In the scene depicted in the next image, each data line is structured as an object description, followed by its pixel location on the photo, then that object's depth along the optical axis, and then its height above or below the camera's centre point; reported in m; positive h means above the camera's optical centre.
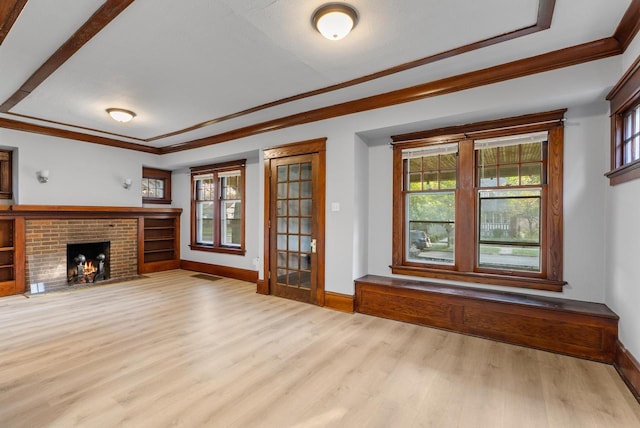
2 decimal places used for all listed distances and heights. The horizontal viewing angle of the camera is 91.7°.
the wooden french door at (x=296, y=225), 4.35 -0.20
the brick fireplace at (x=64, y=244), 5.03 -0.58
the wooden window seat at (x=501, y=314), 2.75 -1.05
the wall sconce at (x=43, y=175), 5.08 +0.60
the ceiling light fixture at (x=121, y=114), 4.27 +1.36
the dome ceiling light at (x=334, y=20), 2.13 +1.37
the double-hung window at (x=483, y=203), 3.25 +0.11
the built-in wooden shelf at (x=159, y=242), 6.55 -0.67
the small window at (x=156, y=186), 6.83 +0.59
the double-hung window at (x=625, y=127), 2.34 +0.72
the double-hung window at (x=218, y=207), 6.13 +0.09
